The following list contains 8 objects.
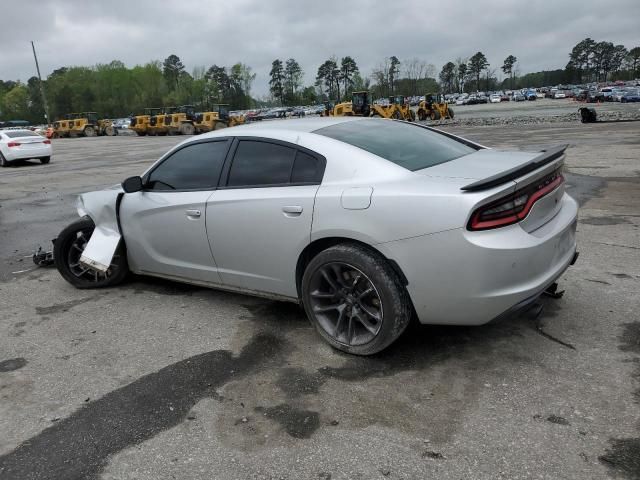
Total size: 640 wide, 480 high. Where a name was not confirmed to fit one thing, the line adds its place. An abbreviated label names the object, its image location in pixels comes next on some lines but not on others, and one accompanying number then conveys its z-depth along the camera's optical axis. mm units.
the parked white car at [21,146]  20062
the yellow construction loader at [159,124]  44216
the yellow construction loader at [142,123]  46250
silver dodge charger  3090
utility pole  79738
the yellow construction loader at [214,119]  40562
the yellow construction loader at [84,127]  52781
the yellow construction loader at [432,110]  40406
